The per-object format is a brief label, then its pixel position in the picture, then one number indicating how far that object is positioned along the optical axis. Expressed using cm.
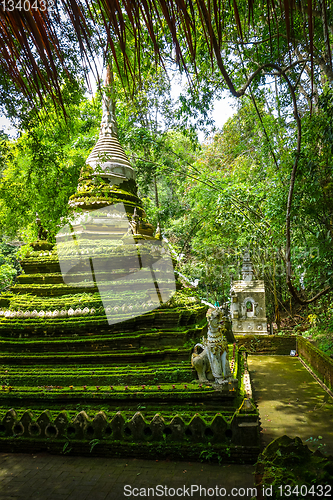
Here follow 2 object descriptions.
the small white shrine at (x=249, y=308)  1339
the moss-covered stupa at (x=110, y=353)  474
